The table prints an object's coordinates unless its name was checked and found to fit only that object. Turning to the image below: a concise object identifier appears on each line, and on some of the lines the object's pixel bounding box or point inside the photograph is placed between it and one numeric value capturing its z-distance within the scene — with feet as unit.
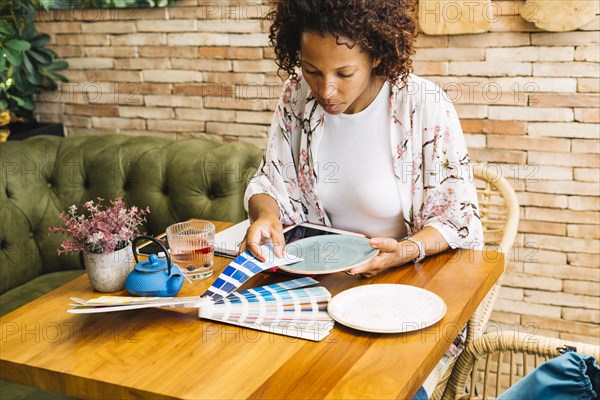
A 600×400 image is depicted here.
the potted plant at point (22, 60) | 9.45
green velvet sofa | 8.43
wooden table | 3.88
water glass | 5.51
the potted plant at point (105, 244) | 5.04
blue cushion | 2.99
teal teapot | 4.92
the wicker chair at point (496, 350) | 4.91
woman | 5.40
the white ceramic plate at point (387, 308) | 4.43
